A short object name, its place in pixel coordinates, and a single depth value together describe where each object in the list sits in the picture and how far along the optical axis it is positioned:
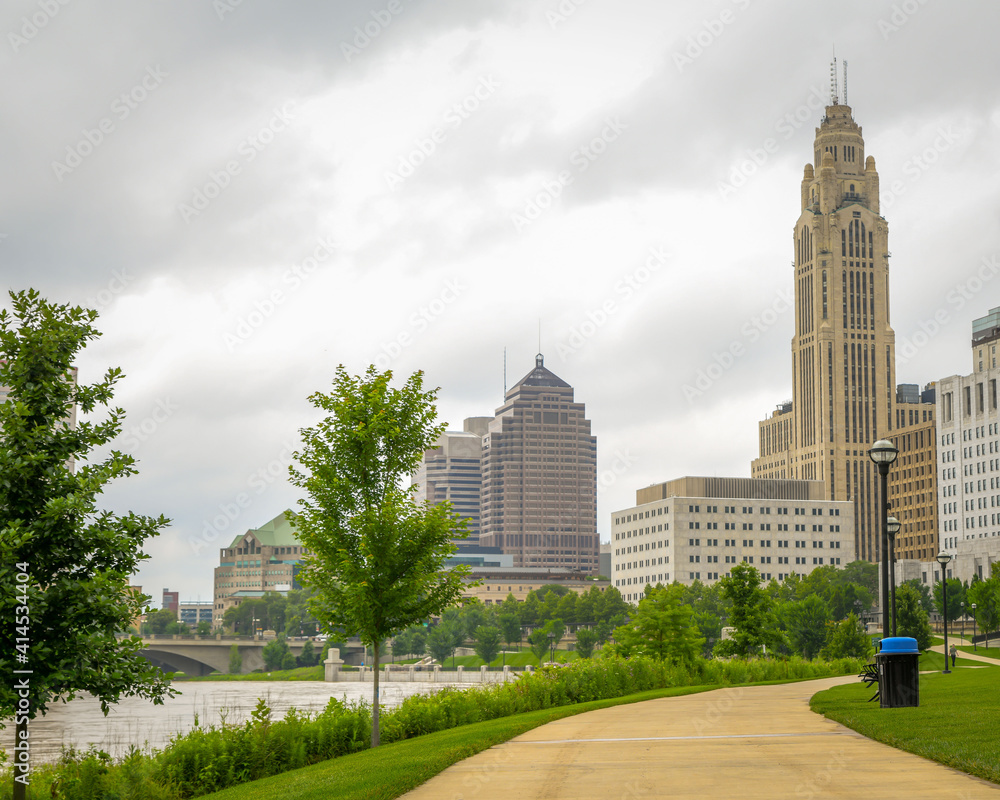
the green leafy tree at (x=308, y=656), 179.38
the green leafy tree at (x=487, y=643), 163.12
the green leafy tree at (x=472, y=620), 178.25
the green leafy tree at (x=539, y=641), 161.38
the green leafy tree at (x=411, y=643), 178.88
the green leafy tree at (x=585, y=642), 155.50
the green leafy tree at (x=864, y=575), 177.00
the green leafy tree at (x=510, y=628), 169.50
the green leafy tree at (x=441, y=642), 171.50
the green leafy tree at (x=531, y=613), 176.00
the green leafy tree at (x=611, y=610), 168.50
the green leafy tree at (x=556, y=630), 163.85
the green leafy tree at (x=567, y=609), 174.38
